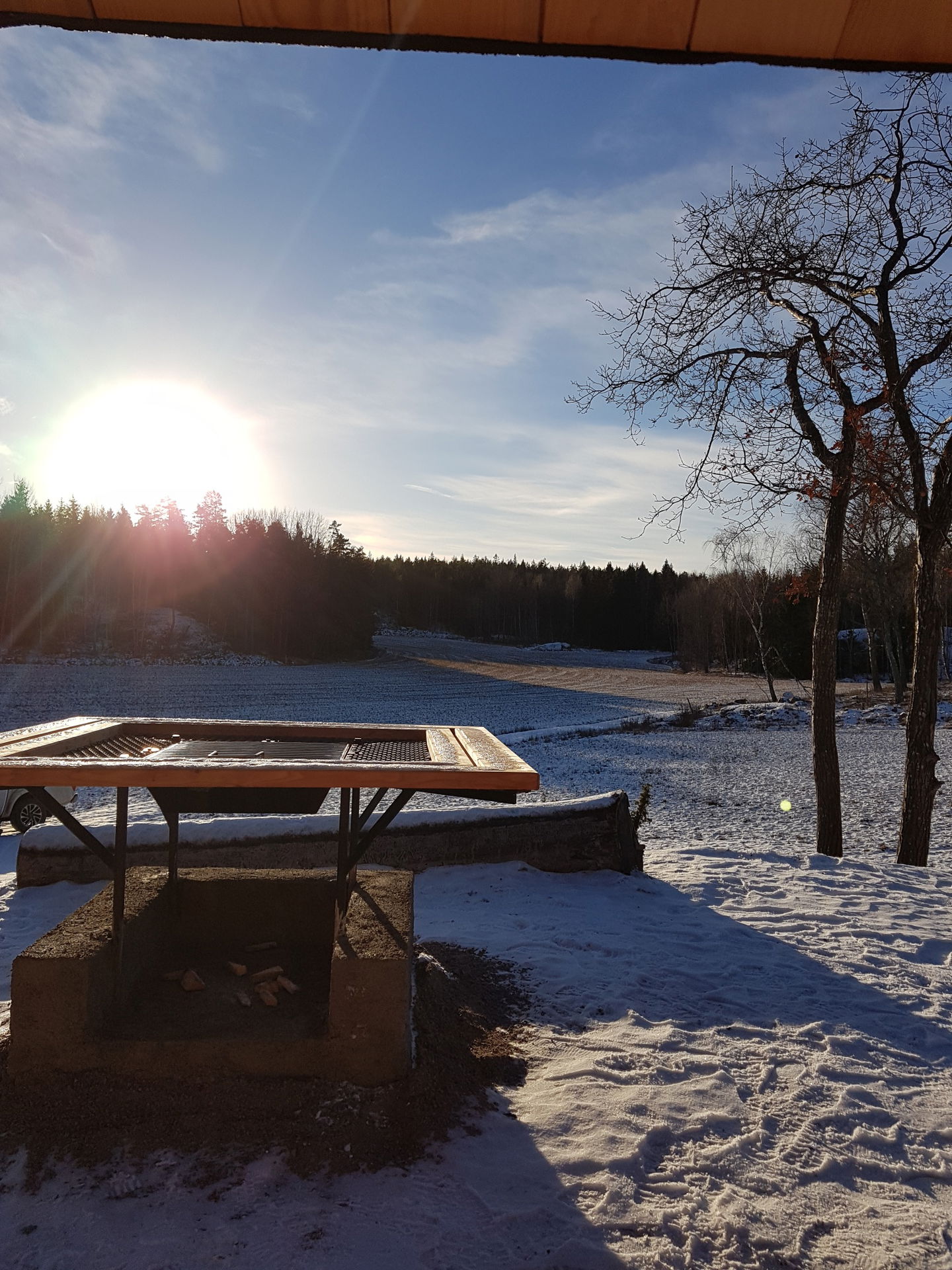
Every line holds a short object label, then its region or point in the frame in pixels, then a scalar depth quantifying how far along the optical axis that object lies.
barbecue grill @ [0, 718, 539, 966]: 2.69
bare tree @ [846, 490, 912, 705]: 24.11
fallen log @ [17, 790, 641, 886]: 6.49
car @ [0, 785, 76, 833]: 9.50
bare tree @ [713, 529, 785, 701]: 31.14
